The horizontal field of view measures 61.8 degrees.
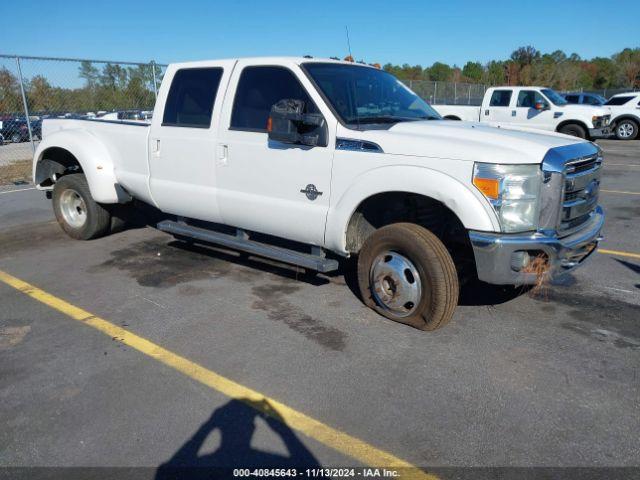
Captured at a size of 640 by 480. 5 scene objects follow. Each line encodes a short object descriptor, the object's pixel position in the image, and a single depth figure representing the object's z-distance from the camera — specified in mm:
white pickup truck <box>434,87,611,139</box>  17422
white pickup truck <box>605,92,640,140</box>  20516
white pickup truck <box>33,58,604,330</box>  3699
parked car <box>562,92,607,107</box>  22047
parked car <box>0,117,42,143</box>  13794
